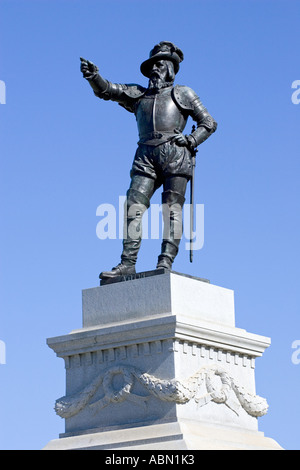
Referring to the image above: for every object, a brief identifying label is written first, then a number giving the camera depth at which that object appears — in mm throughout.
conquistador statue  16000
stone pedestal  14688
